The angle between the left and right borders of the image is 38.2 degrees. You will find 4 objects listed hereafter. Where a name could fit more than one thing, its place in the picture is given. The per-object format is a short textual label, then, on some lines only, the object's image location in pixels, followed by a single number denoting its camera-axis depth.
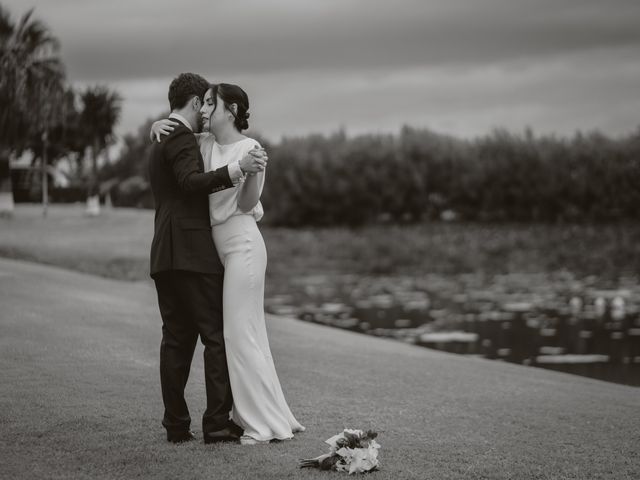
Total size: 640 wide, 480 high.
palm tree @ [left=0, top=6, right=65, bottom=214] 29.78
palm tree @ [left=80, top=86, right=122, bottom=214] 50.66
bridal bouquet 6.83
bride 7.30
